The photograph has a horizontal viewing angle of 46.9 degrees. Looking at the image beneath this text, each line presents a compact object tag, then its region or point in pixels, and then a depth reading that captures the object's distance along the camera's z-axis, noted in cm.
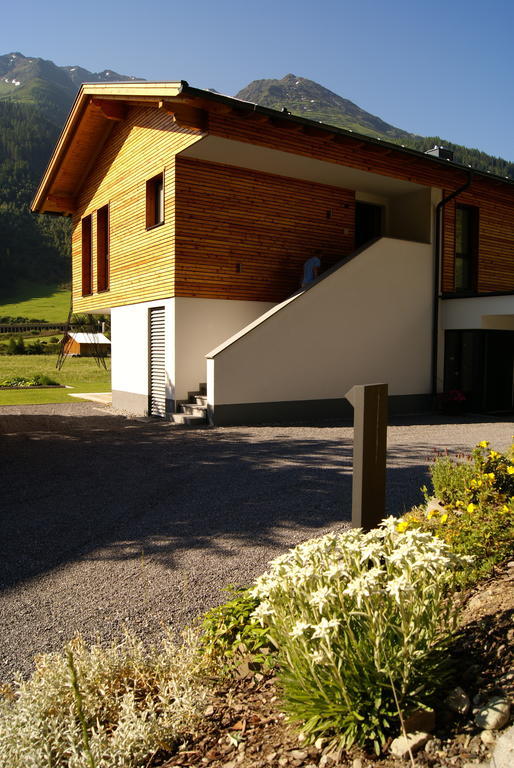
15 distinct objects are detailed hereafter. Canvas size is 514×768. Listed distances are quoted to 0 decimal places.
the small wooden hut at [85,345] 3481
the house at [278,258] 1237
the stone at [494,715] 214
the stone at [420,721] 217
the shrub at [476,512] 358
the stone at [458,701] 226
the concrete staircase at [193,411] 1232
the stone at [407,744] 208
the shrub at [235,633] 296
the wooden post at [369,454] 352
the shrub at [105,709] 227
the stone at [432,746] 211
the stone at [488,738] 209
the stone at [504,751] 192
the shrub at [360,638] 219
